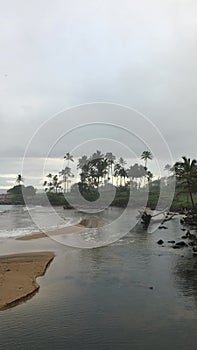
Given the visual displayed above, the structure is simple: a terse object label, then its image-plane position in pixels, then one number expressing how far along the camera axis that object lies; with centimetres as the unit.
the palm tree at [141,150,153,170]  12668
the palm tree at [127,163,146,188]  14473
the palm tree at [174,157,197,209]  5966
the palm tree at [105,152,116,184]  14491
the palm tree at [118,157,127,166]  15223
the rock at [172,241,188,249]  4167
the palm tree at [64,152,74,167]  16321
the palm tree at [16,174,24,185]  18986
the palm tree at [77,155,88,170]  15488
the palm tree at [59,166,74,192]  17685
